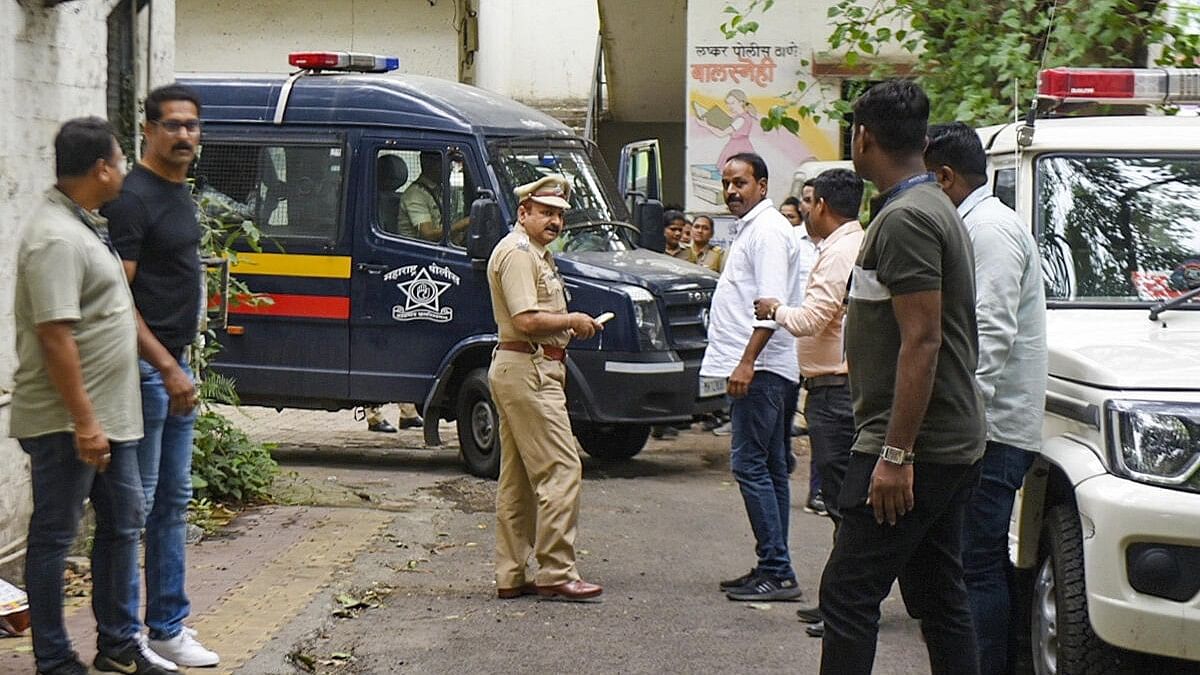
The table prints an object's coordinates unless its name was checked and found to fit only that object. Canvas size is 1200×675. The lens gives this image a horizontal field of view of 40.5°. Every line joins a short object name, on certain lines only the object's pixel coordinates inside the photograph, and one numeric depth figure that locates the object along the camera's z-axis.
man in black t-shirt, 5.46
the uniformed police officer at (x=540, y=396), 7.13
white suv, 4.96
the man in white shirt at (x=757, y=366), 7.25
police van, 11.02
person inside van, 11.36
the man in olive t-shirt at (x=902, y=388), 4.43
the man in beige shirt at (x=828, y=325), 6.84
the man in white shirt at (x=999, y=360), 5.46
